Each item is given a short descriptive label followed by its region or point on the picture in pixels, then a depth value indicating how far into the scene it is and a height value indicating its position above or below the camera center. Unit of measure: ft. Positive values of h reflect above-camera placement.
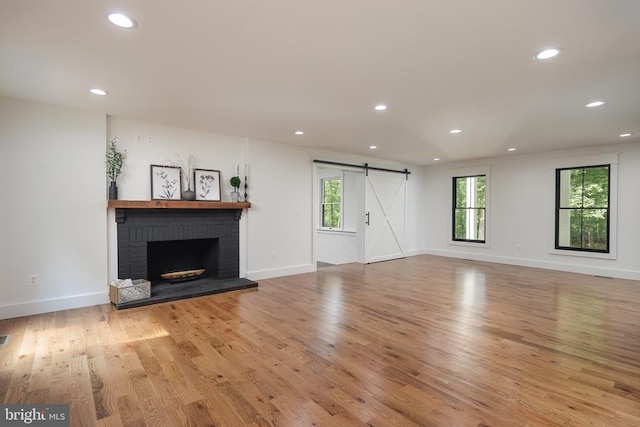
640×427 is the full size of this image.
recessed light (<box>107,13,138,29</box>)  6.97 +4.14
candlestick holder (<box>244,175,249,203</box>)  18.57 +1.19
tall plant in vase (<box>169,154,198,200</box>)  16.28 +1.94
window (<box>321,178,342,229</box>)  28.58 +0.61
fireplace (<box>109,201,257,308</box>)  14.89 -2.02
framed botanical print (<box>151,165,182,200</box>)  15.66 +1.30
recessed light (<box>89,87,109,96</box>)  11.29 +4.14
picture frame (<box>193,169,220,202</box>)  16.97 +1.31
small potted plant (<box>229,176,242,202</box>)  17.74 +1.31
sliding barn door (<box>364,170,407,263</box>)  25.36 -0.48
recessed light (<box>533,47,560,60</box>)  8.27 +4.11
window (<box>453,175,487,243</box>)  26.78 +0.21
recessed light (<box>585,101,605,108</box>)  12.28 +4.14
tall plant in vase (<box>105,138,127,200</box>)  14.35 +1.96
